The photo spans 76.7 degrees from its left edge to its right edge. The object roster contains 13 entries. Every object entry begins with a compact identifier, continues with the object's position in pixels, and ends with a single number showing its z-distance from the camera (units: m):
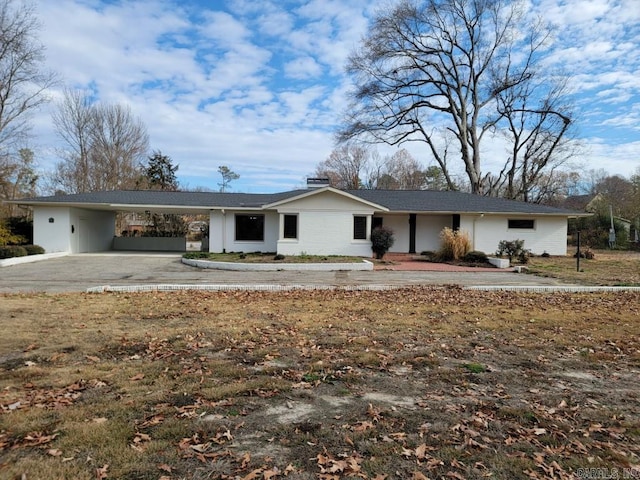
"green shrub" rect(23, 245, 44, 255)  18.91
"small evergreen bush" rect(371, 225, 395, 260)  20.11
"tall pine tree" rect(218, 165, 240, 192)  55.50
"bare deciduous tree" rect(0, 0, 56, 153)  23.67
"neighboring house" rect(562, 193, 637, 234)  29.49
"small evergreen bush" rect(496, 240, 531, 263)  19.07
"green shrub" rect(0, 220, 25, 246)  20.08
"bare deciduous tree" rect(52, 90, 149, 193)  33.00
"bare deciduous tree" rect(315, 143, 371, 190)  48.28
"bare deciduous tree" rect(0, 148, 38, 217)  22.83
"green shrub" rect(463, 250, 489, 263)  18.64
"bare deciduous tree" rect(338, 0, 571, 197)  32.48
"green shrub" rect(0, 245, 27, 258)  16.76
